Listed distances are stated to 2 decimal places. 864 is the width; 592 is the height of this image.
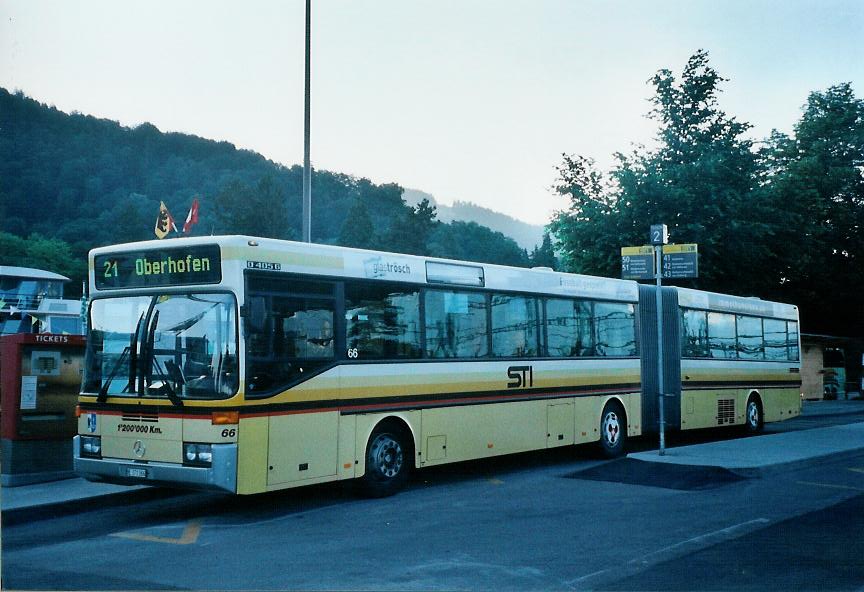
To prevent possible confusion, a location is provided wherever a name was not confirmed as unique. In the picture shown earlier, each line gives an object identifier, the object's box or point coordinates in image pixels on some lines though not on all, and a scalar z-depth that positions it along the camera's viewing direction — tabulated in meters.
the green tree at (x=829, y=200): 41.52
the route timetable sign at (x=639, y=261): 16.25
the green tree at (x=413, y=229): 108.19
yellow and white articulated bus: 9.49
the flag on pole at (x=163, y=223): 23.10
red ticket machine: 11.70
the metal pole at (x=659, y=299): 14.75
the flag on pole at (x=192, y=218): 19.95
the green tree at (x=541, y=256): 134.38
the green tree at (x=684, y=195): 27.00
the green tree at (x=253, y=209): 97.12
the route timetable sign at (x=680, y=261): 16.14
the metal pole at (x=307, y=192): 16.61
